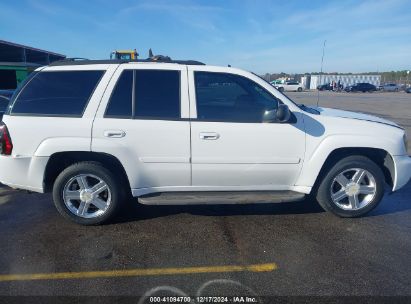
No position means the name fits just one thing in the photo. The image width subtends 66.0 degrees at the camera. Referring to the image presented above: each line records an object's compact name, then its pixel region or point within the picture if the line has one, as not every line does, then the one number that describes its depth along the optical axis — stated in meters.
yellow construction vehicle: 17.87
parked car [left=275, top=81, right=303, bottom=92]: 50.38
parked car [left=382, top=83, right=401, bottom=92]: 53.84
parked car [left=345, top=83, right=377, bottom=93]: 50.00
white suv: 3.55
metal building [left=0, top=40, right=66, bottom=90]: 19.42
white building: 63.47
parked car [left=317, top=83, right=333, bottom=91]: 56.91
